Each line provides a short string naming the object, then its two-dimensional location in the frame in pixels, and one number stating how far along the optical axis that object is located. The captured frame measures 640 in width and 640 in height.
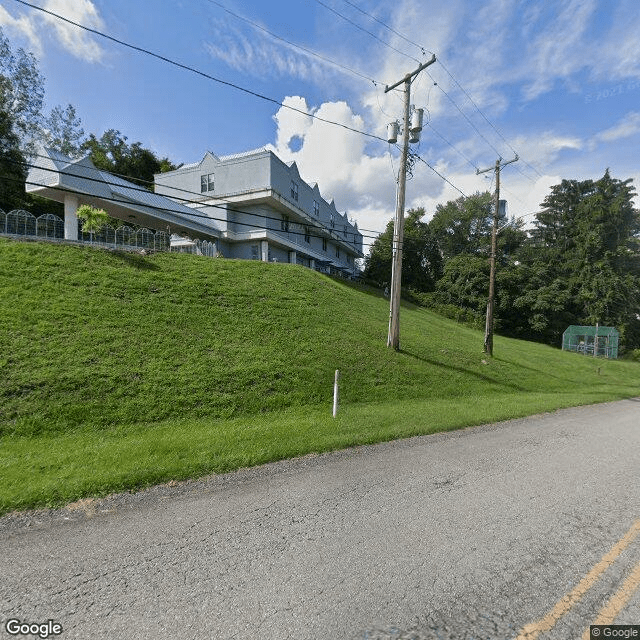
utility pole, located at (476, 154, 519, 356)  17.17
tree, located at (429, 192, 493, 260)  51.06
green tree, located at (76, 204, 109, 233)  16.08
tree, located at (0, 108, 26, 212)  27.52
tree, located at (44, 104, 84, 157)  36.58
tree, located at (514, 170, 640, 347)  37.50
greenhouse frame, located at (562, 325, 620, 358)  30.91
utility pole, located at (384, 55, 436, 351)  13.32
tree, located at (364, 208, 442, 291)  43.50
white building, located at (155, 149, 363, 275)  27.97
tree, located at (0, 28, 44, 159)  30.38
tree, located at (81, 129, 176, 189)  40.28
